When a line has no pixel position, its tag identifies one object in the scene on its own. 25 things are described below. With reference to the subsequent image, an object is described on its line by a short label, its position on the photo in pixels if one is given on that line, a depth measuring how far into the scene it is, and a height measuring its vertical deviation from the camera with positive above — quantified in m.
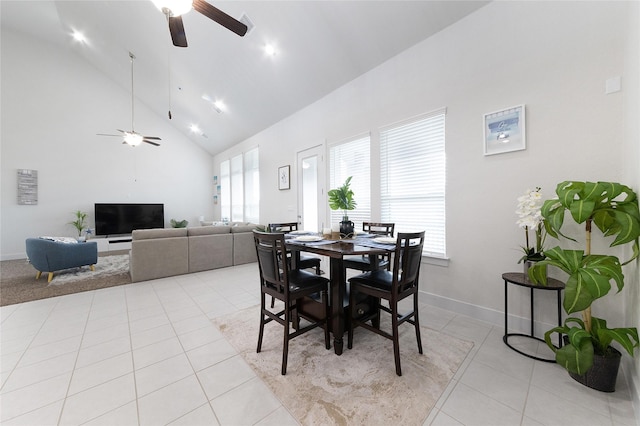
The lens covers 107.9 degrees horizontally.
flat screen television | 6.53 -0.09
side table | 1.79 -0.59
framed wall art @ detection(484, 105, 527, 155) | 2.17 +0.78
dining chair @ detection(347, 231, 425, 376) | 1.68 -0.59
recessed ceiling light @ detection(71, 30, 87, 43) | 5.27 +4.12
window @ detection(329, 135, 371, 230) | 3.56 +0.68
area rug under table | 1.37 -1.17
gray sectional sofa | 3.84 -0.67
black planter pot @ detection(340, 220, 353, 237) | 2.53 -0.17
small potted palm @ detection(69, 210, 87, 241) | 6.12 -0.19
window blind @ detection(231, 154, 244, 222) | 7.09 +0.71
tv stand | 6.34 -0.80
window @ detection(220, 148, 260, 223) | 6.42 +0.77
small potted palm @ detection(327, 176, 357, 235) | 2.55 +0.11
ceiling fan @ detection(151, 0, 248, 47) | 1.68 +1.59
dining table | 1.72 -0.31
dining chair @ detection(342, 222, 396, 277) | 2.48 -0.54
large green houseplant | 1.32 -0.34
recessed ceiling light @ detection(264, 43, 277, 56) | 3.51 +2.51
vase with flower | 1.86 -0.08
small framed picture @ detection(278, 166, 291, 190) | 5.06 +0.78
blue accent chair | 3.76 -0.67
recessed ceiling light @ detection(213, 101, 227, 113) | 5.39 +2.54
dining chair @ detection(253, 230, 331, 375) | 1.73 -0.60
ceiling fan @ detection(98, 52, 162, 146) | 4.87 +1.60
